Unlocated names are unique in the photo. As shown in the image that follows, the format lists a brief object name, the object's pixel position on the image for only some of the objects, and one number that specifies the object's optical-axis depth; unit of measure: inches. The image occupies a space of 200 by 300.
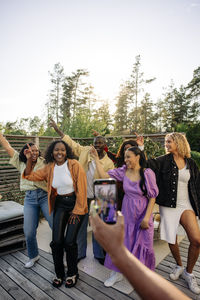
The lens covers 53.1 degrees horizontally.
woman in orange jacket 93.6
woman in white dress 95.9
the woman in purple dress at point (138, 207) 92.5
